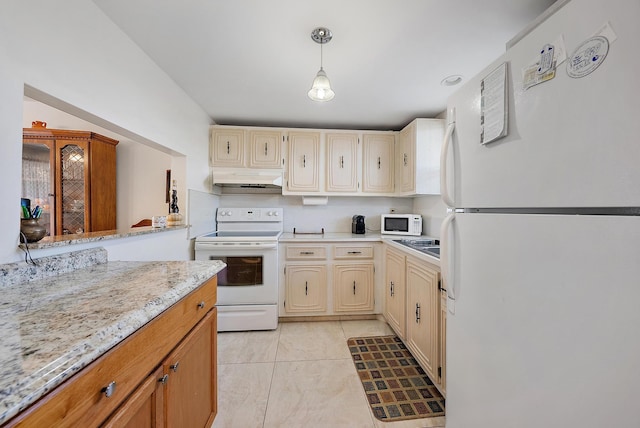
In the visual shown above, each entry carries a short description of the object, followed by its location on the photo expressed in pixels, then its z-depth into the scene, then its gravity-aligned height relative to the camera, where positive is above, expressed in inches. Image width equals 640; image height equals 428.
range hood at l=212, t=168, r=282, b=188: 102.1 +15.3
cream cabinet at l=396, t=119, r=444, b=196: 97.0 +23.8
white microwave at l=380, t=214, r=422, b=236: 106.9 -5.7
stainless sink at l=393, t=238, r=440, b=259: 78.6 -11.8
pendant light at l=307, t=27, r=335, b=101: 54.0 +30.7
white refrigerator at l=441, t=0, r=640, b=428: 20.4 -2.7
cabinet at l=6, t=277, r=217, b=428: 18.7 -18.5
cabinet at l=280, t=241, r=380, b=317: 100.3 -28.8
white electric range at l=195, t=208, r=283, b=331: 92.0 -26.8
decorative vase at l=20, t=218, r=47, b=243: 35.9 -2.5
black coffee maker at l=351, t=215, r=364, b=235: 118.4 -6.4
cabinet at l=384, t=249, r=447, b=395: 59.1 -29.5
